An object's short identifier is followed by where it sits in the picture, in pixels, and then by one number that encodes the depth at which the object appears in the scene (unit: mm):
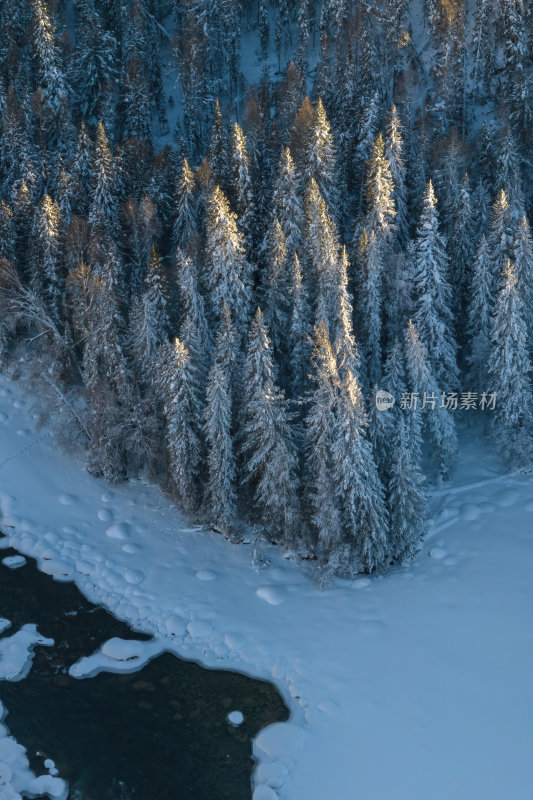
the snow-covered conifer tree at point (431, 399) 32594
